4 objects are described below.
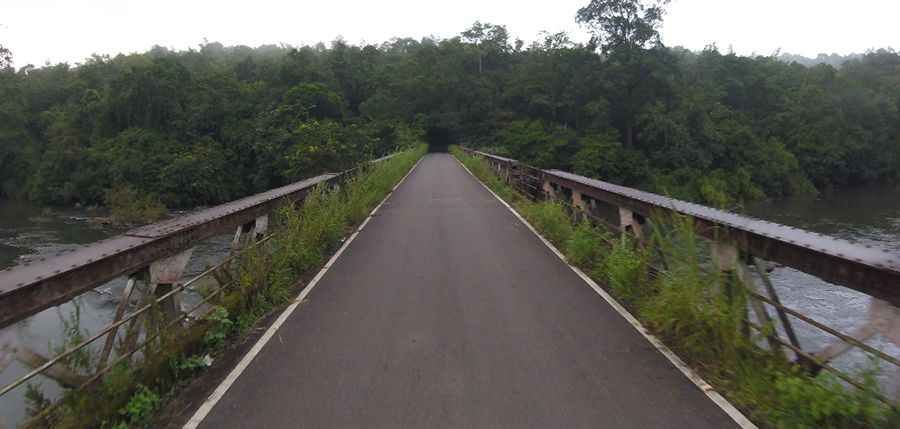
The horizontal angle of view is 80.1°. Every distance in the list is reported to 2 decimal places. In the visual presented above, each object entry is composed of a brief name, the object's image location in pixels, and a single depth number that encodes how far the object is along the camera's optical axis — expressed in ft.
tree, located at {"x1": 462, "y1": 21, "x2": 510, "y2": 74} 380.37
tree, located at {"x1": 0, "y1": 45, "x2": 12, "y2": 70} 146.82
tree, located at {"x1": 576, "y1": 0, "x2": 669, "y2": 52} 189.06
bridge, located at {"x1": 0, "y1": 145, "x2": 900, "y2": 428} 11.76
